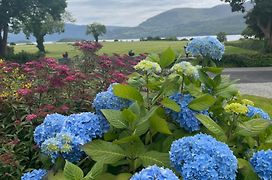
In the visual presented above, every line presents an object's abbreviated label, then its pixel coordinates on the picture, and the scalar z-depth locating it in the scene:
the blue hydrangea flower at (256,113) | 2.24
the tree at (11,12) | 31.69
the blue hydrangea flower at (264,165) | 1.73
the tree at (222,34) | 52.67
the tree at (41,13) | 32.47
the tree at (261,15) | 29.50
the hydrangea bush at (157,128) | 1.77
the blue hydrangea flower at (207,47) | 2.29
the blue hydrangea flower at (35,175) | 1.93
